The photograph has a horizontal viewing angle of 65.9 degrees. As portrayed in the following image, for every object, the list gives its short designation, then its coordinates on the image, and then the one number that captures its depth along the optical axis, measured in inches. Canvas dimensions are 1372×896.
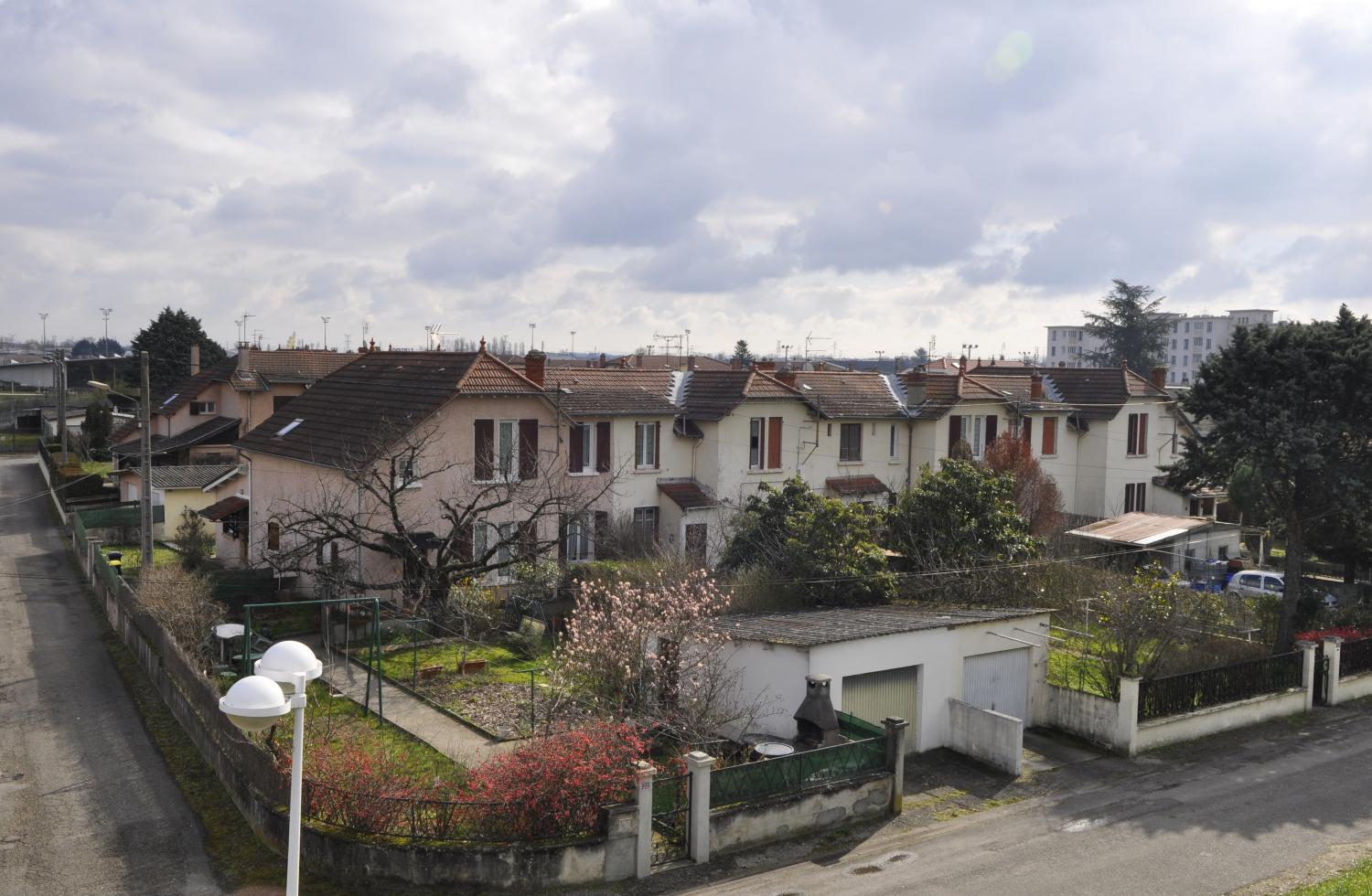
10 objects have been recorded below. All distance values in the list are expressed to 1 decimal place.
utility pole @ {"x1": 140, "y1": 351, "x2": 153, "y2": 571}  978.1
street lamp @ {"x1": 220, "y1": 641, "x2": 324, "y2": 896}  293.7
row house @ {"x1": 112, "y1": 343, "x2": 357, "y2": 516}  1768.0
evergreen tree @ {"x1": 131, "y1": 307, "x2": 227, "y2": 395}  3208.7
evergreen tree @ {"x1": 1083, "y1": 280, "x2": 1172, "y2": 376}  3353.8
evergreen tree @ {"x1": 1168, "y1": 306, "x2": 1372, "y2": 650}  990.4
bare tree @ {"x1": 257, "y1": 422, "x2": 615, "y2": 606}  1002.1
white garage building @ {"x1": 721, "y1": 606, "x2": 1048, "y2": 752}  701.9
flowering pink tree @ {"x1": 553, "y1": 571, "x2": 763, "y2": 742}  687.7
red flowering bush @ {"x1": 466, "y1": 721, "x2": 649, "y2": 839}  530.3
